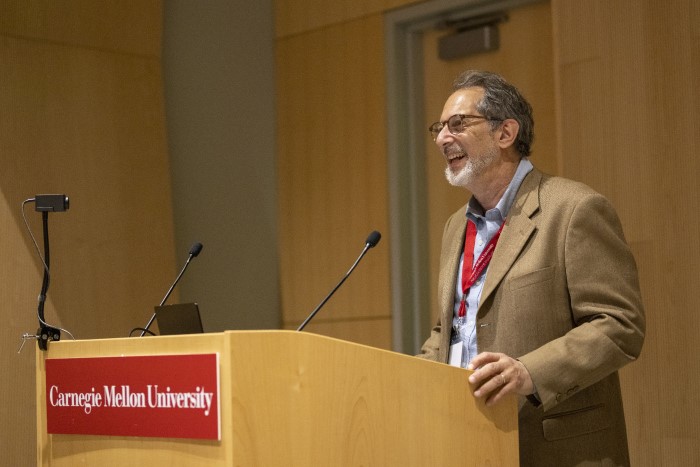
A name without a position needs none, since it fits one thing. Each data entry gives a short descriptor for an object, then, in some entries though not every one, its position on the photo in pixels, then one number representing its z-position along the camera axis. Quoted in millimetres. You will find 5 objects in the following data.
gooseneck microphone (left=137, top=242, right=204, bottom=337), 5771
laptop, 4789
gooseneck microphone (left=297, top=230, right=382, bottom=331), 5307
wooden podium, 3506
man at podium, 4437
